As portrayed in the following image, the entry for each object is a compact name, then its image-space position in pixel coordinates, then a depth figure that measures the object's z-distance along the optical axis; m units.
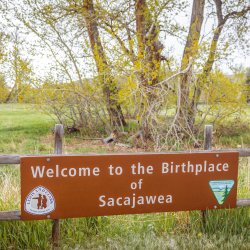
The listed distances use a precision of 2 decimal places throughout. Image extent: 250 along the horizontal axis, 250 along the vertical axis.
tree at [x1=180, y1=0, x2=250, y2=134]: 13.05
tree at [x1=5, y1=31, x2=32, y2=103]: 13.85
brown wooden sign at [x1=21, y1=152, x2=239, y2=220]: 3.85
